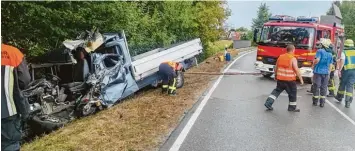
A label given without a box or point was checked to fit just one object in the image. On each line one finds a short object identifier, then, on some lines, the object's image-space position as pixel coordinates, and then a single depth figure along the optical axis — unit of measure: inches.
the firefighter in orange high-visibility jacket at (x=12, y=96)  157.3
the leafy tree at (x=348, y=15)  2020.2
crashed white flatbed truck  362.5
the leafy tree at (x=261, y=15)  2568.9
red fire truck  507.2
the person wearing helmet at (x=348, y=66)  386.3
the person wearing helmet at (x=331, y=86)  437.4
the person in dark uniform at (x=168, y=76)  408.2
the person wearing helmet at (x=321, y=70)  377.7
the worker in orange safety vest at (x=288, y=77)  340.8
